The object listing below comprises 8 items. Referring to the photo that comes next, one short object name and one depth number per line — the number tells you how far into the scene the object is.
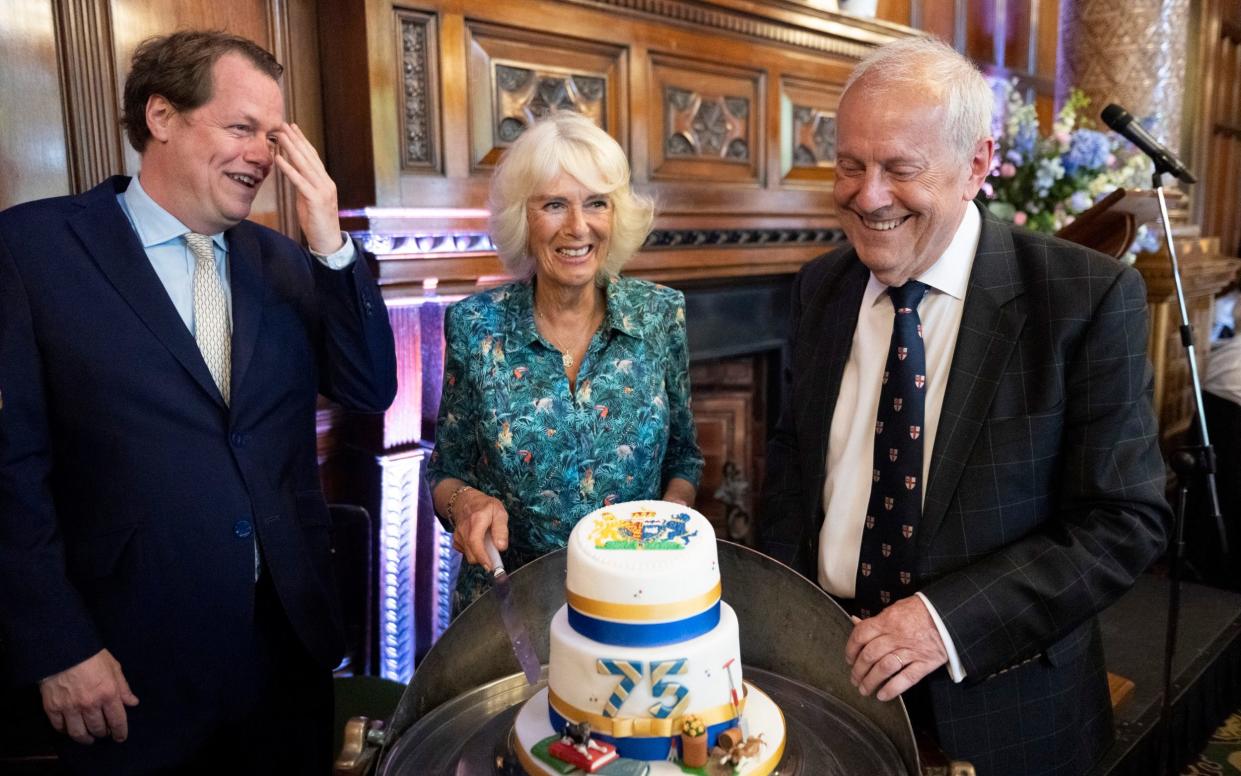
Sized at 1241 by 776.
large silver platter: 1.02
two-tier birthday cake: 0.96
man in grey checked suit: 1.21
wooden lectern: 2.63
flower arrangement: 3.37
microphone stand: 2.36
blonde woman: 1.67
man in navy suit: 1.38
